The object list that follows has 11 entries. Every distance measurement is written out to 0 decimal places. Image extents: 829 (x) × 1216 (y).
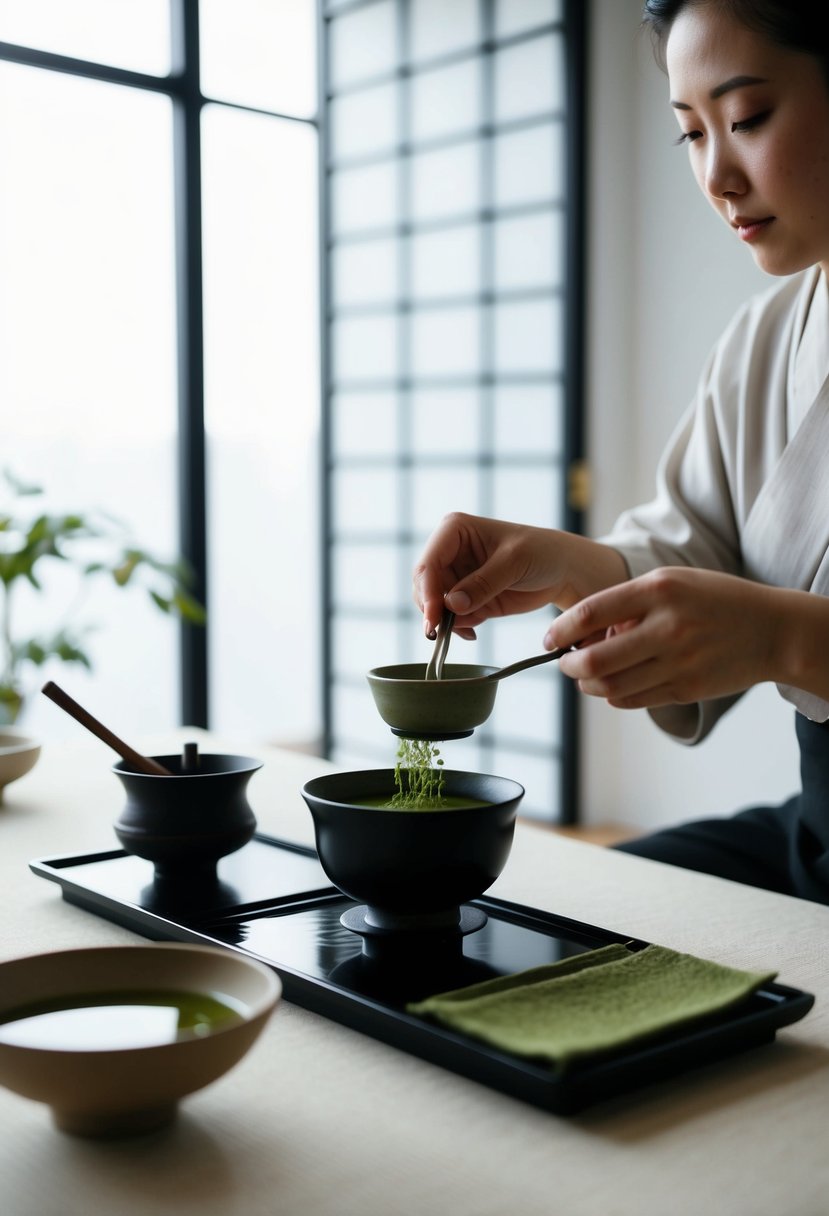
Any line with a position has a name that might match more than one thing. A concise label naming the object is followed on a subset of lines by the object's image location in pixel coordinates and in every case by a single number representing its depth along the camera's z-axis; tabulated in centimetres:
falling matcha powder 115
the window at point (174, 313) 398
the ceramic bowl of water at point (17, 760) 167
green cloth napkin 83
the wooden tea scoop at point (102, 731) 128
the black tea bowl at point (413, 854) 100
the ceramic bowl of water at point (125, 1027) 72
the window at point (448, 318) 431
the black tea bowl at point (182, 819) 125
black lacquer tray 82
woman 113
